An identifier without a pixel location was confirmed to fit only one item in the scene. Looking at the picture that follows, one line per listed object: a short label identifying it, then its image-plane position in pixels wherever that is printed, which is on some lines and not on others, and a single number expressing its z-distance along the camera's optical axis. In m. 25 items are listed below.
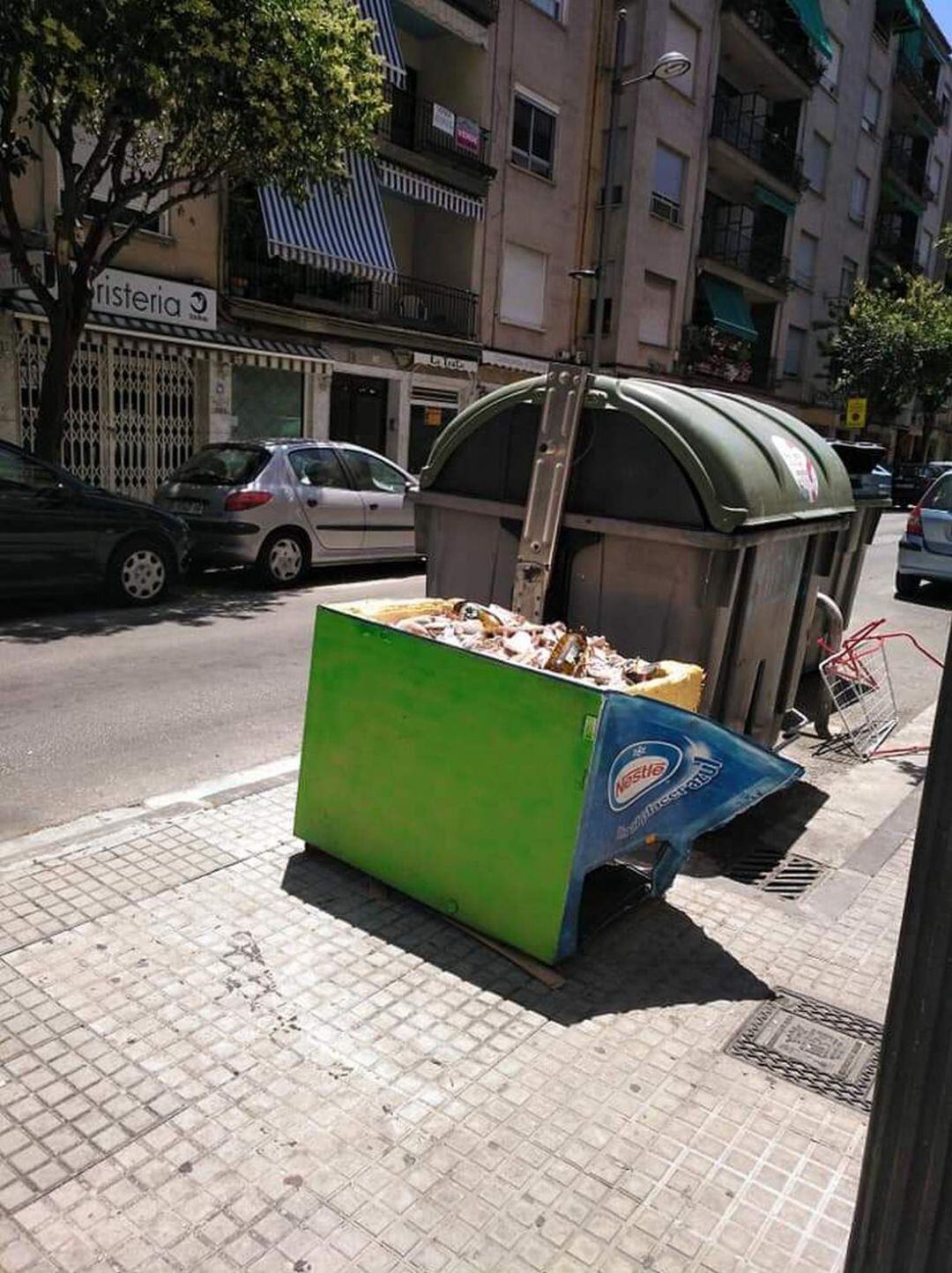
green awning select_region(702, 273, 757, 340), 29.06
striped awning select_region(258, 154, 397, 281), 16.62
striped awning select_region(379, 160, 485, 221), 19.55
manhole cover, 2.92
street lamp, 16.67
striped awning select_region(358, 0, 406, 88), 17.52
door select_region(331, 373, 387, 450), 20.28
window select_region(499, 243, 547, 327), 23.19
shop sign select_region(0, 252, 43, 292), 13.45
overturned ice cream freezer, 3.24
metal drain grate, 4.31
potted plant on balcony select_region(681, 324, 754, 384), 28.30
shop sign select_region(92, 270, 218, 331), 14.68
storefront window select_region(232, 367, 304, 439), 17.73
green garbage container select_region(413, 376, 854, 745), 4.22
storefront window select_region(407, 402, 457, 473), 22.06
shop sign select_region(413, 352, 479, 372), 21.05
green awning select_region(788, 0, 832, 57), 29.63
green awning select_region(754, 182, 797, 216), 31.31
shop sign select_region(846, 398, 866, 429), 29.95
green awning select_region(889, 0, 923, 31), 37.50
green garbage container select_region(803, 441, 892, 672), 6.92
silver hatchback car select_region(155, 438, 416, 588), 10.43
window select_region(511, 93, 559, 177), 22.89
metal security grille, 14.81
